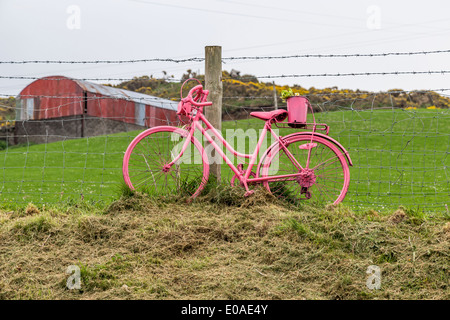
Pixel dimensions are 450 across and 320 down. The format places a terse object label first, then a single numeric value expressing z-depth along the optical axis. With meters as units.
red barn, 28.45
